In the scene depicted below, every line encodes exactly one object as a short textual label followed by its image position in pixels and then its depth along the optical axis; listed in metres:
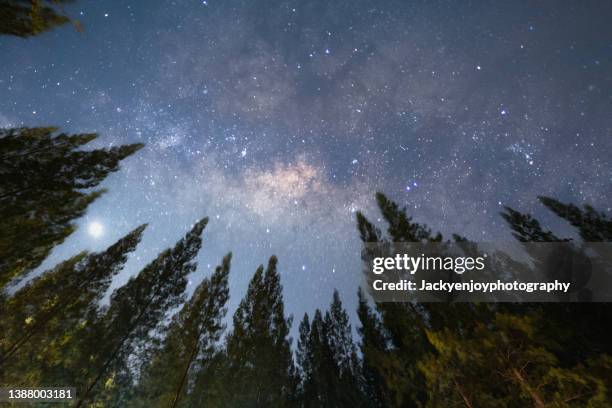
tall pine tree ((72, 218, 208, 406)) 17.00
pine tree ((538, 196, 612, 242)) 20.08
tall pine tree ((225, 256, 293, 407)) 20.22
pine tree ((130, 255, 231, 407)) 16.28
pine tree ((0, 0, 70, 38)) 7.10
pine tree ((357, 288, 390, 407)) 22.01
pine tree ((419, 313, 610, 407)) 7.19
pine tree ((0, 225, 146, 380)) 16.81
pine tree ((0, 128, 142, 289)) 12.80
